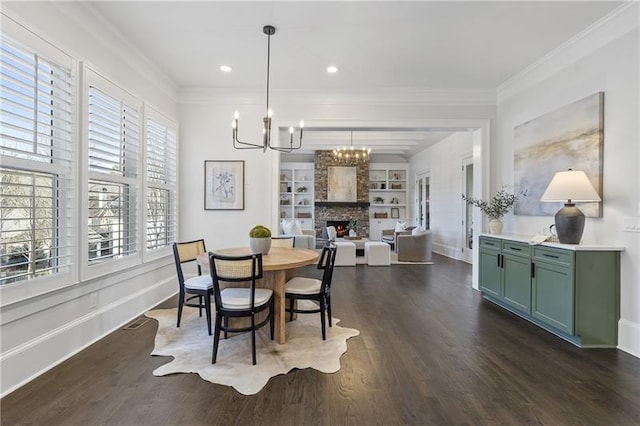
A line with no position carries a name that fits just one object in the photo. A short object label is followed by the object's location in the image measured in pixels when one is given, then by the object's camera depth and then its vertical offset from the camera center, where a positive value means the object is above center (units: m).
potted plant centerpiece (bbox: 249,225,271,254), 3.13 -0.25
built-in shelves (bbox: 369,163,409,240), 11.30 +0.69
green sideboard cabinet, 2.91 -0.70
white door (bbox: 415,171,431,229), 9.97 +0.48
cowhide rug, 2.38 -1.17
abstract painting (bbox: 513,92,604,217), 3.22 +0.76
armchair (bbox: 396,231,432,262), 7.63 -0.73
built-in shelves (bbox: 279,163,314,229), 11.20 +0.74
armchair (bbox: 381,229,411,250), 9.04 -0.67
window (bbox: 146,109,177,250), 4.11 +0.43
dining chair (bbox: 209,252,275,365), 2.49 -0.60
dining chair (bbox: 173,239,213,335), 3.07 -0.68
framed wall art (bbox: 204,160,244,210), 5.00 +0.42
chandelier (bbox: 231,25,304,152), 3.19 +0.93
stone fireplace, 10.88 +0.24
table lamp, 3.05 +0.19
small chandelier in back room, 10.52 +1.96
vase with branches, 4.38 +0.12
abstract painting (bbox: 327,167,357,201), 10.91 +1.01
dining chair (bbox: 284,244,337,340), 2.97 -0.70
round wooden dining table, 2.76 -0.52
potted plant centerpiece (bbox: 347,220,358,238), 10.44 -0.36
